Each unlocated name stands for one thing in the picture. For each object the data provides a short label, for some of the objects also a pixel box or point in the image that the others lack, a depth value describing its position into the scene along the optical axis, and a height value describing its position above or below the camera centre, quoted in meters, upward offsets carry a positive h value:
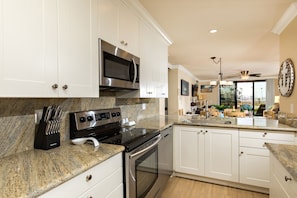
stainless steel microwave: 1.48 +0.29
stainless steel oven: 1.38 -0.36
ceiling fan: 6.84 +0.93
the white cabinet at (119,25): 1.51 +0.71
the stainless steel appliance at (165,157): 2.12 -0.77
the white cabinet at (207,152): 2.41 -0.76
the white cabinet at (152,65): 2.23 +0.49
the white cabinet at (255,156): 2.21 -0.74
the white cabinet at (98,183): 0.87 -0.48
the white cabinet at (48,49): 0.85 +0.28
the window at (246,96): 9.55 +0.12
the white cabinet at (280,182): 0.98 -0.52
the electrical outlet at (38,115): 1.29 -0.12
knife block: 1.24 -0.27
